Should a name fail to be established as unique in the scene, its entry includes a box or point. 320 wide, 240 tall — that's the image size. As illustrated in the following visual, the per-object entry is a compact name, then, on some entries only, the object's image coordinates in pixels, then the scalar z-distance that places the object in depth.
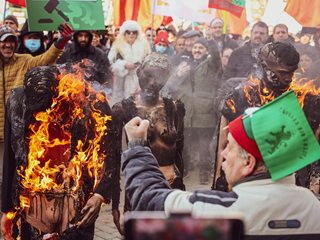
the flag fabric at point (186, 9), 11.86
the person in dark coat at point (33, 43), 9.59
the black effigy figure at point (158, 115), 5.34
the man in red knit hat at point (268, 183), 2.60
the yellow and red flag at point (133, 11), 13.44
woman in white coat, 10.26
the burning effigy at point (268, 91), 5.43
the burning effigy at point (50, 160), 4.58
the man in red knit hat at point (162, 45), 11.97
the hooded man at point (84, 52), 9.35
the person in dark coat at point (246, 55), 9.05
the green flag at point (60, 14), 6.75
